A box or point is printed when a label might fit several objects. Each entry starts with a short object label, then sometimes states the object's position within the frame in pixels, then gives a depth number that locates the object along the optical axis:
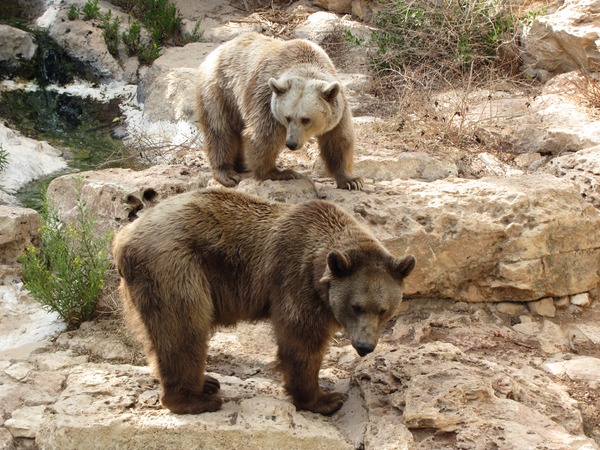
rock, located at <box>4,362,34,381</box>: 5.88
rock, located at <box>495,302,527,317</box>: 6.88
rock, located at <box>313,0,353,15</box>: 16.33
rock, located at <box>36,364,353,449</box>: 4.63
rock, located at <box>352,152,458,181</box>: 8.12
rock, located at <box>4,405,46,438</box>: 5.11
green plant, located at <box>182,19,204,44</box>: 15.62
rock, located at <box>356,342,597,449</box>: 4.55
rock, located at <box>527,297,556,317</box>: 6.86
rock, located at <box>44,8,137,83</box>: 15.15
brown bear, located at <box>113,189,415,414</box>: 4.78
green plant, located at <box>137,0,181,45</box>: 15.85
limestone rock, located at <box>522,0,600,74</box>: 11.49
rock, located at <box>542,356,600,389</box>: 5.66
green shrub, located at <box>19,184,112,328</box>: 6.78
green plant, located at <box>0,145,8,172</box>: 11.14
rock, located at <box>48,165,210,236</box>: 7.55
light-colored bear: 7.48
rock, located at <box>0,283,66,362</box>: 6.57
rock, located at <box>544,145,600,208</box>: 7.93
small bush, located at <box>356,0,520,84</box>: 12.12
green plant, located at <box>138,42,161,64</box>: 14.95
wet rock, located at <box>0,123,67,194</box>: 11.11
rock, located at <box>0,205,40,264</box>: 8.04
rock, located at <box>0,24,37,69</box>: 14.95
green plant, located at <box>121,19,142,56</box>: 15.15
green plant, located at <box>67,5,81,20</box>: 15.79
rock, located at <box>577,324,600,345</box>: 6.45
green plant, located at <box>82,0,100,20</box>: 15.68
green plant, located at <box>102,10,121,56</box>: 15.38
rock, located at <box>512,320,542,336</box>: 6.54
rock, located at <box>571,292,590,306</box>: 6.98
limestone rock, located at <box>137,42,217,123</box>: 12.66
